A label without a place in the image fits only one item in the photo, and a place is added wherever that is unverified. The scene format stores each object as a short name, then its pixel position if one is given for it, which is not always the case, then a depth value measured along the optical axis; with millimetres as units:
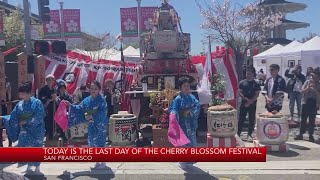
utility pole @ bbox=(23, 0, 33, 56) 10859
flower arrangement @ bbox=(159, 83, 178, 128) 8983
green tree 26609
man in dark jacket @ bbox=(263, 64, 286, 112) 9555
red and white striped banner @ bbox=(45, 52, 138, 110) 11680
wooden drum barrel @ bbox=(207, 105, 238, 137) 8180
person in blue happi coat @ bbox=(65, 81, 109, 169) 7086
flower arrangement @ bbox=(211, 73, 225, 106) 10191
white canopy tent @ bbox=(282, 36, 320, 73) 19156
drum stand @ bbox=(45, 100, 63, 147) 8930
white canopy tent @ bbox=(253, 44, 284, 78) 25853
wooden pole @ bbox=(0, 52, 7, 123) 8789
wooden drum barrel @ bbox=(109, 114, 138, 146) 8430
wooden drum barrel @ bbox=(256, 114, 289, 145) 8297
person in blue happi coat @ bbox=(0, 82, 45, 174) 6480
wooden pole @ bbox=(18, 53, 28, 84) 9438
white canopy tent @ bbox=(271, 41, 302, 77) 22938
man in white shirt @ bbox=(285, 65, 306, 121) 12273
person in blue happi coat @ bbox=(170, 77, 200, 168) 6637
